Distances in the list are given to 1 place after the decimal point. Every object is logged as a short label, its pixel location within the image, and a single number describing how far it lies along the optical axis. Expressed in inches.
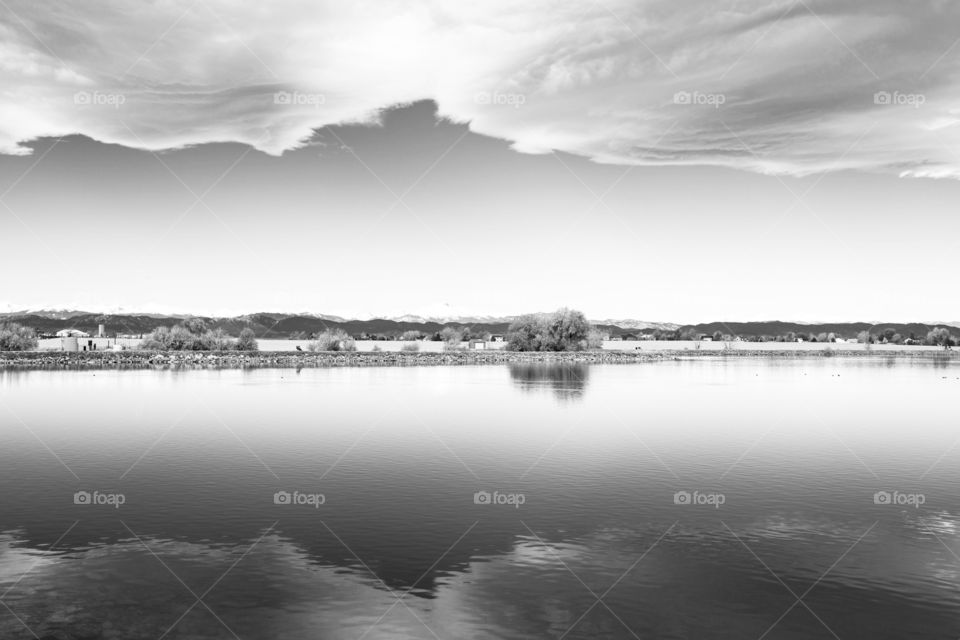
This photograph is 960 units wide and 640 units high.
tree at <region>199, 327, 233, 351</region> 5836.6
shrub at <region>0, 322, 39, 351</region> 5305.1
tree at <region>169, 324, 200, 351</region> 5756.4
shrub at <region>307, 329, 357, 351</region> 6176.2
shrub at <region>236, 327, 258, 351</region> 6077.8
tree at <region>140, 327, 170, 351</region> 5733.3
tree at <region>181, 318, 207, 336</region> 6215.6
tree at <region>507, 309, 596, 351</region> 6722.4
